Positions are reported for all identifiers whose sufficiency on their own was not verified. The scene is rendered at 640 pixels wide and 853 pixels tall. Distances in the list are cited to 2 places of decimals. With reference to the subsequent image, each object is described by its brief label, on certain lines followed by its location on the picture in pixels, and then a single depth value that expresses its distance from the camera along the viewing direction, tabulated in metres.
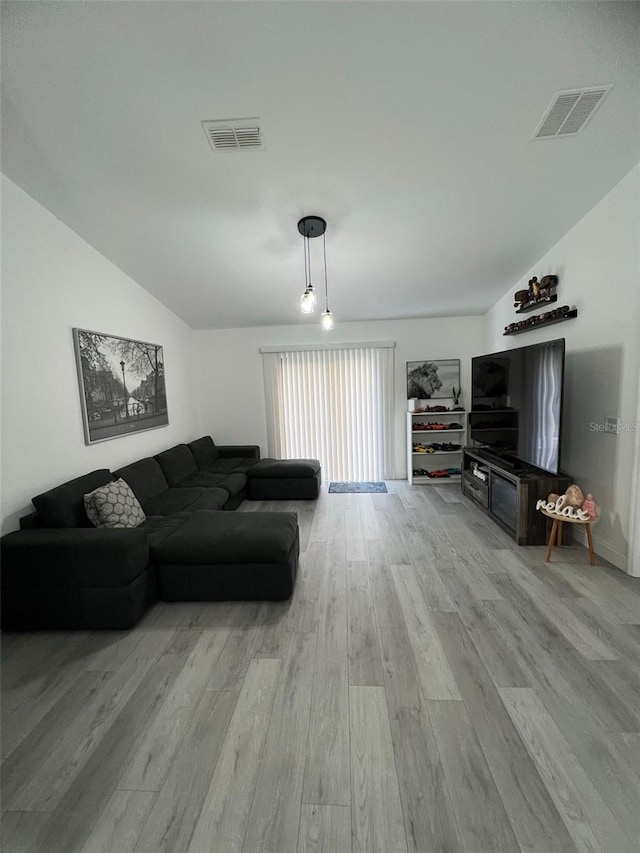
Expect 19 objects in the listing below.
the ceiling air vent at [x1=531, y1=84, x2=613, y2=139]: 1.78
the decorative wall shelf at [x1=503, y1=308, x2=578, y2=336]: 2.90
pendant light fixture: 2.57
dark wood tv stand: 2.91
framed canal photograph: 2.93
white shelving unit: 4.94
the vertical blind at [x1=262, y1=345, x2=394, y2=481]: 5.15
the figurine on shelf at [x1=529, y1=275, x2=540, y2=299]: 3.33
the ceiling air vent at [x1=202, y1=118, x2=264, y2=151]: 1.89
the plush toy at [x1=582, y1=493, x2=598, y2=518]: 2.57
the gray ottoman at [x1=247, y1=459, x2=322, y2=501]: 4.39
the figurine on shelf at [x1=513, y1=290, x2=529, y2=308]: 3.52
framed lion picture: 5.10
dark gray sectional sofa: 2.04
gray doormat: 4.79
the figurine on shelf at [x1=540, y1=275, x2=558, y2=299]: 3.15
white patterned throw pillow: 2.49
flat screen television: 2.76
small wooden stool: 2.58
